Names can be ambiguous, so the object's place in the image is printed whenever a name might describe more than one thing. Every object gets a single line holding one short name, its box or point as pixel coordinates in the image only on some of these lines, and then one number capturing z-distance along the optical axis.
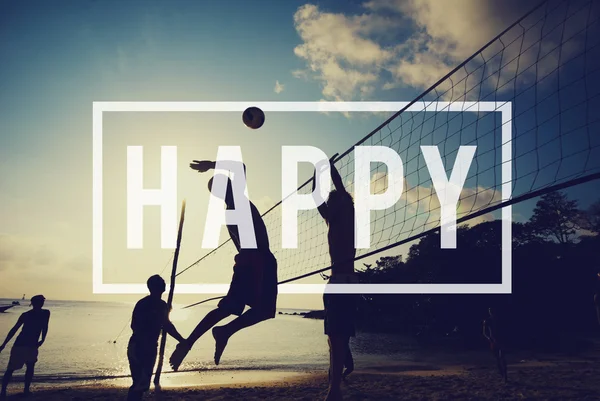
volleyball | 6.00
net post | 5.81
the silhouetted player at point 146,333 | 4.27
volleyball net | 3.60
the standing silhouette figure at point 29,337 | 7.85
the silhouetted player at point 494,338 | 9.69
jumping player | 3.66
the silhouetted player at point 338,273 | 4.45
